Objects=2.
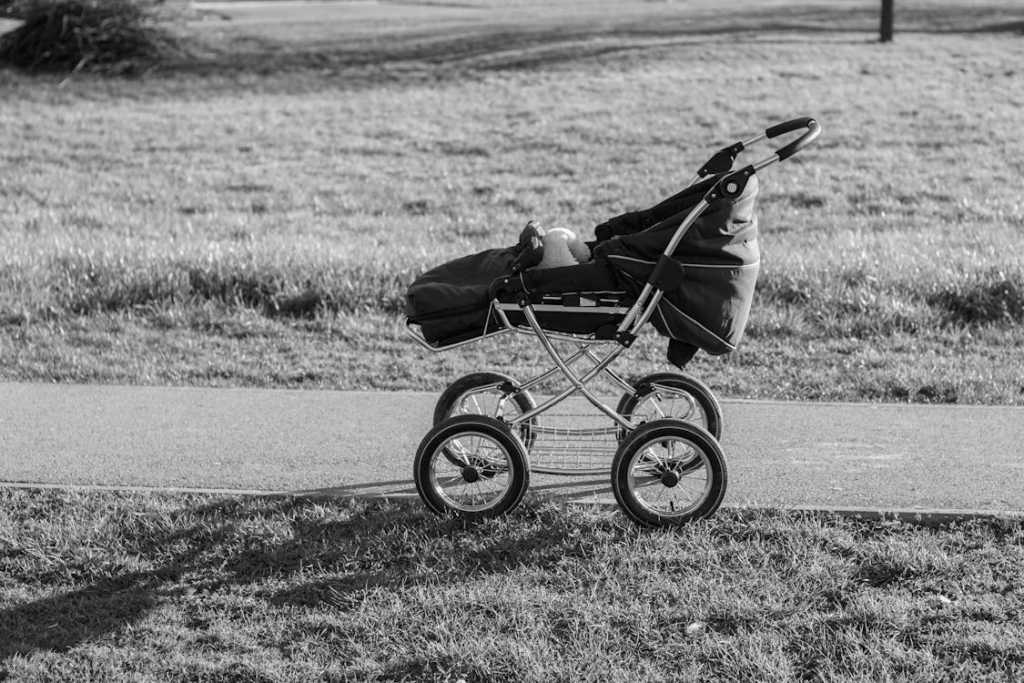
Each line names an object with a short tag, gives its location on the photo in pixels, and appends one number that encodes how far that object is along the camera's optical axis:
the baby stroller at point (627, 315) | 9.32
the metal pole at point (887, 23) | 45.41
